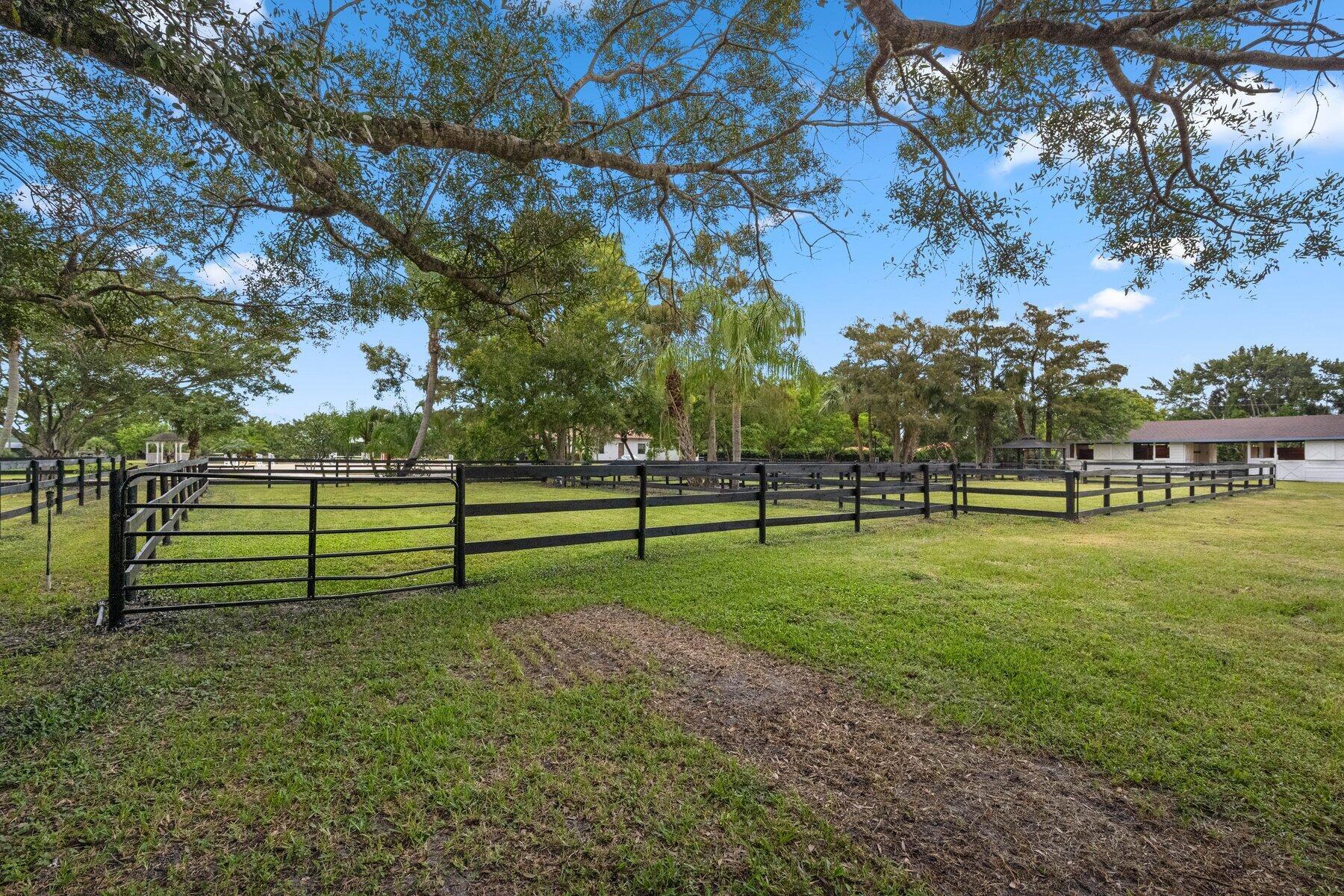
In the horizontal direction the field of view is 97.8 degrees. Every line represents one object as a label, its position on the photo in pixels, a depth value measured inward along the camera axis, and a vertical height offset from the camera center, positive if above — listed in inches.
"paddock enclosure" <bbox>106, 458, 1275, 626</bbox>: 185.5 -44.3
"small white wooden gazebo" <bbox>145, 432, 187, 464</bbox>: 1278.7 -5.0
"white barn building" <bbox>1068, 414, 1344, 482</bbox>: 1160.2 +32.0
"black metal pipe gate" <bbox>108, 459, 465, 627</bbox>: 163.9 -32.3
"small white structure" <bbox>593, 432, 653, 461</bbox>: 1618.6 +2.7
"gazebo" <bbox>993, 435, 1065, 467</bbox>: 1395.2 +13.0
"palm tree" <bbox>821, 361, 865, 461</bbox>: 1483.8 +156.6
